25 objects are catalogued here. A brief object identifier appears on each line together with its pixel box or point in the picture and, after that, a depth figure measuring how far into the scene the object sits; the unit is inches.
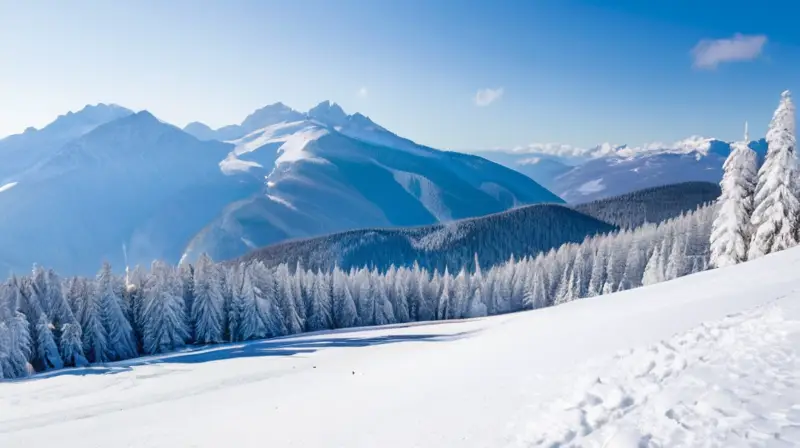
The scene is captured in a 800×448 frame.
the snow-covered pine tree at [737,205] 1400.1
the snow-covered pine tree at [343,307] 2605.8
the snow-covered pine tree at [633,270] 3351.4
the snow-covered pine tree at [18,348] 1347.2
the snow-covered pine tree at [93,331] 1669.5
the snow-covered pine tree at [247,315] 2054.6
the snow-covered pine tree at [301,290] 2412.6
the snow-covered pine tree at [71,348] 1556.3
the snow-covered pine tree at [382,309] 2741.1
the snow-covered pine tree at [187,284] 2047.2
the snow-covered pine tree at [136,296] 1904.5
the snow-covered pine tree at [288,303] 2265.0
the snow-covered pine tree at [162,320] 1827.0
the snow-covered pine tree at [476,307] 3127.5
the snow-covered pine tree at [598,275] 3237.7
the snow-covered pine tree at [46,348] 1515.7
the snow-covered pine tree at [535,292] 3297.2
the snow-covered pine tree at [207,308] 1978.3
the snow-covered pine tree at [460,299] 3159.5
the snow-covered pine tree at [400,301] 2920.8
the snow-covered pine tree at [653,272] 2648.1
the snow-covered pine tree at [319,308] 2475.4
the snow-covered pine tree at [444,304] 3120.1
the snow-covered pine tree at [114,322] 1747.0
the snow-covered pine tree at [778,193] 1267.2
